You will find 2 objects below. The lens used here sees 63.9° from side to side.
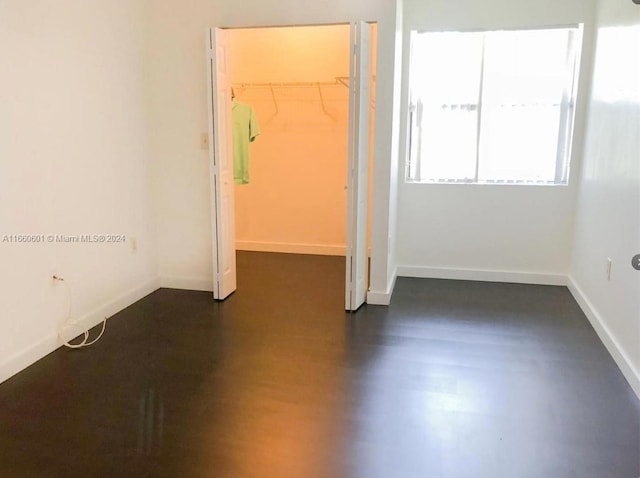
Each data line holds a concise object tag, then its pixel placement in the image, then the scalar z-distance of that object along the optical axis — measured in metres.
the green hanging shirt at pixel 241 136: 5.14
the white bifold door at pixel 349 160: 3.70
